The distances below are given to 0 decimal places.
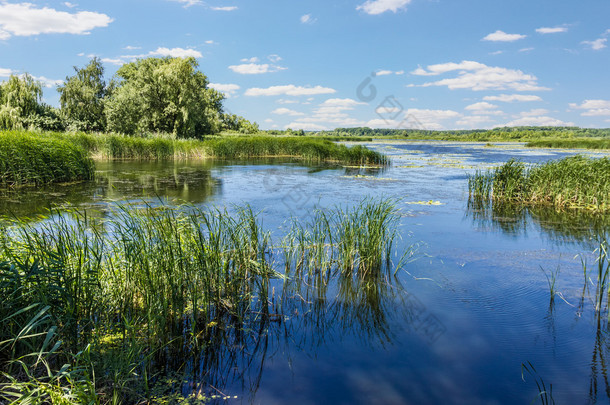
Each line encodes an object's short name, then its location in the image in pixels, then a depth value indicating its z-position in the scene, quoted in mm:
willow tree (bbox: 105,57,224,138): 35656
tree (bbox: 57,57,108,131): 43344
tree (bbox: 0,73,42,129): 31891
